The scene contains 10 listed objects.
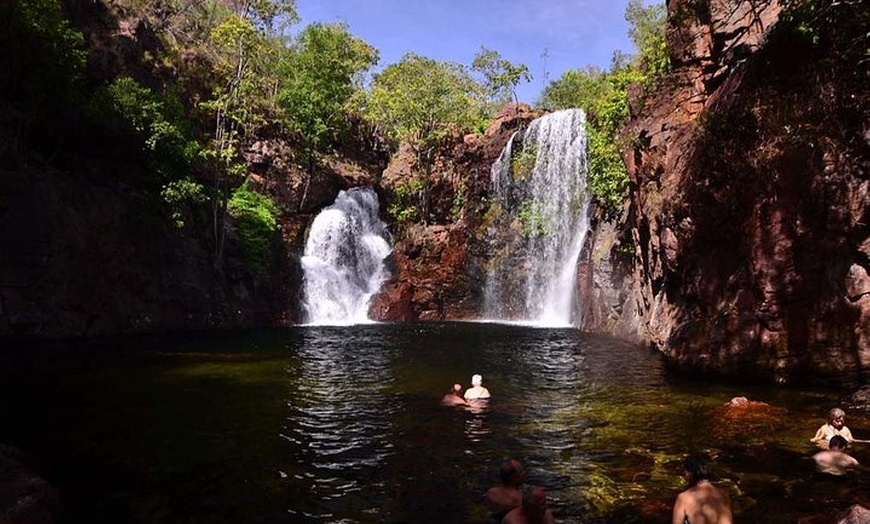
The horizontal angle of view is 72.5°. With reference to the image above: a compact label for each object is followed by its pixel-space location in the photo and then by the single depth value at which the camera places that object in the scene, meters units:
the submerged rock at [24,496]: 7.32
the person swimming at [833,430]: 10.51
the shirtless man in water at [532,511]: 6.83
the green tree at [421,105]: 46.41
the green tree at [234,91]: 35.03
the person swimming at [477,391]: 15.22
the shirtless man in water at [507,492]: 8.13
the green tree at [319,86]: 44.94
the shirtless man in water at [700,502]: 6.61
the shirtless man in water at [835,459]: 9.62
